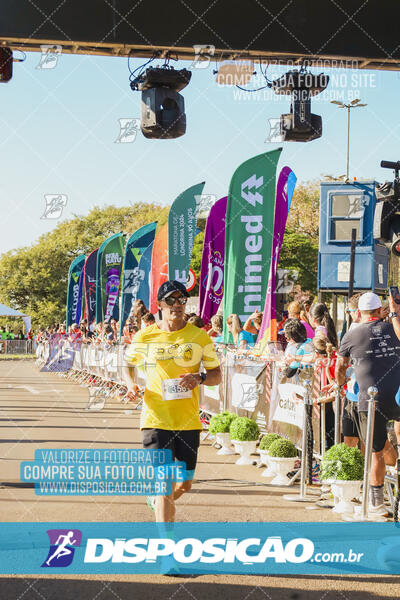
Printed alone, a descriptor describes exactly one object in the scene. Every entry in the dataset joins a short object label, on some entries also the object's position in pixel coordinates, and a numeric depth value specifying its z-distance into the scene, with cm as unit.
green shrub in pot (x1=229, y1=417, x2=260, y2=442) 1048
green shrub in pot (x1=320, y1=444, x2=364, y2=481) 765
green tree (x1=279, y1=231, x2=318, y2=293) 5297
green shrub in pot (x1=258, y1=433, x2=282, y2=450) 966
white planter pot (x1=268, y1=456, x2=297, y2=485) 914
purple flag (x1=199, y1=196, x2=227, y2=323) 1616
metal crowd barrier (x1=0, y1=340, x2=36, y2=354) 5924
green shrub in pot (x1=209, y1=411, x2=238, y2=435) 1139
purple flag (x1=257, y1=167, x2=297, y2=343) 1268
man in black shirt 741
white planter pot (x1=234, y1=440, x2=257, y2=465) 1052
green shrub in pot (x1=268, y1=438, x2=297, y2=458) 917
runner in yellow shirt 601
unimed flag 1338
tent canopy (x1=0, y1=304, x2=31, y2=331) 6097
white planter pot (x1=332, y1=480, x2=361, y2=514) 765
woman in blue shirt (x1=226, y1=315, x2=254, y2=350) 1309
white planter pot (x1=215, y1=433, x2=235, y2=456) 1138
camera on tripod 923
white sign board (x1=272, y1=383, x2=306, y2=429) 925
